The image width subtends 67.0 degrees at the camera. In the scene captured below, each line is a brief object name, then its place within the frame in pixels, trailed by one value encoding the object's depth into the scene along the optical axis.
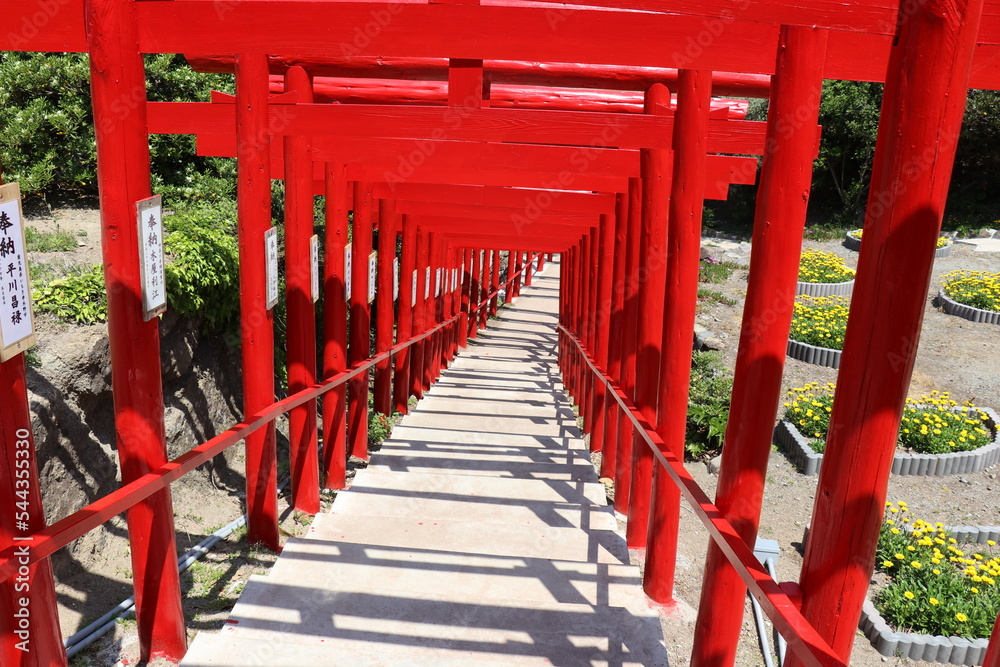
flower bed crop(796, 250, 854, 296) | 15.88
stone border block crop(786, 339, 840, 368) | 11.73
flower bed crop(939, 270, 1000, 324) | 13.42
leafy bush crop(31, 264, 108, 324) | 4.83
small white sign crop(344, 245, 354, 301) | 5.81
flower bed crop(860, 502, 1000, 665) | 5.01
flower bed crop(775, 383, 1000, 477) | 8.21
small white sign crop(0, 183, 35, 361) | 2.11
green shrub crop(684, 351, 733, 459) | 9.41
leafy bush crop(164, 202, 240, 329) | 6.05
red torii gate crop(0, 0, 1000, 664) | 1.60
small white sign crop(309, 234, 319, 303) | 4.77
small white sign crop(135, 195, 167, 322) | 2.83
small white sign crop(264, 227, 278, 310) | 4.06
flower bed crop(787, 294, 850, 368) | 11.80
